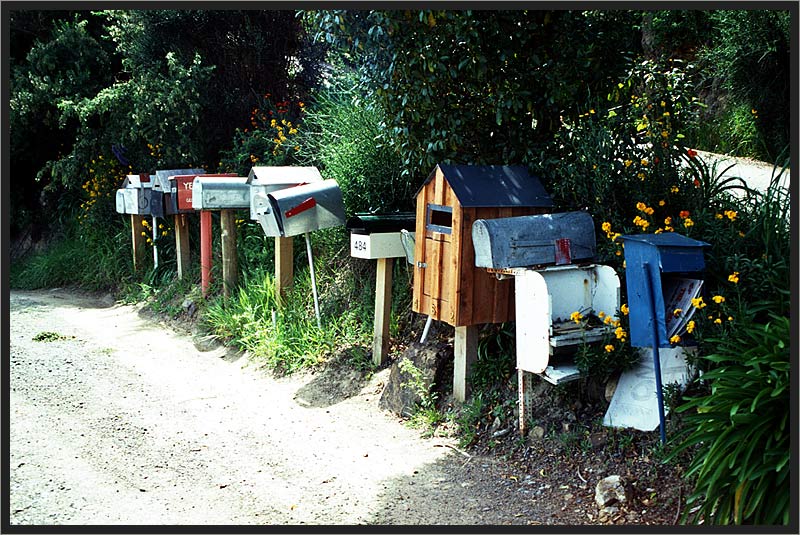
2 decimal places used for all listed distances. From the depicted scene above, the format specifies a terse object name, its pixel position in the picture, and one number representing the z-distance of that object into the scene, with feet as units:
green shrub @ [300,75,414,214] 22.53
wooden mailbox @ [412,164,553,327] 15.60
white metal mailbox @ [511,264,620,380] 13.58
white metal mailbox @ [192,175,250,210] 24.90
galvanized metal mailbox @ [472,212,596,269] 14.56
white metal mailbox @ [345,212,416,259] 18.88
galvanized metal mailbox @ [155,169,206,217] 28.55
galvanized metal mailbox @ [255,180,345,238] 21.09
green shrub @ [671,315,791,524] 9.81
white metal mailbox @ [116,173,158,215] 31.30
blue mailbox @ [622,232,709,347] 12.33
